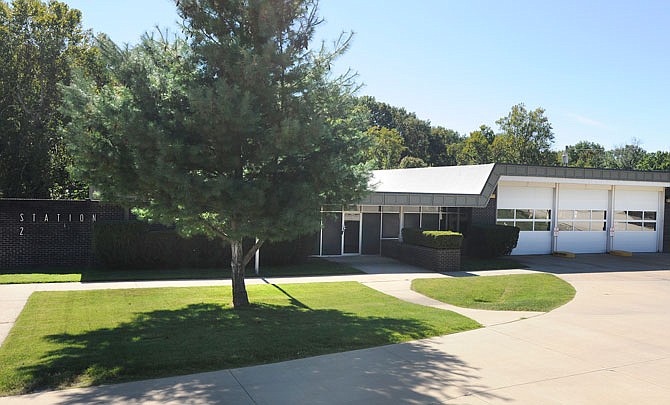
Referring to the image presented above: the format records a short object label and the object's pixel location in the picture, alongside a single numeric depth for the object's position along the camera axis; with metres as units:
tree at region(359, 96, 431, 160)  75.75
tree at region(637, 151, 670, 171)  61.38
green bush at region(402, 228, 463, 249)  18.22
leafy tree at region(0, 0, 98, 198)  25.67
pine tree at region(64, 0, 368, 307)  8.70
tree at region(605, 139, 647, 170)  84.12
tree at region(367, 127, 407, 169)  51.75
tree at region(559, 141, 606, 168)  75.28
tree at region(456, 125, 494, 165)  57.36
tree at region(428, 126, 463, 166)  74.75
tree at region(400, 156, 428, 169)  53.03
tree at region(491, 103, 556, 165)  52.50
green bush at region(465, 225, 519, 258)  20.91
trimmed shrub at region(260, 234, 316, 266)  17.66
